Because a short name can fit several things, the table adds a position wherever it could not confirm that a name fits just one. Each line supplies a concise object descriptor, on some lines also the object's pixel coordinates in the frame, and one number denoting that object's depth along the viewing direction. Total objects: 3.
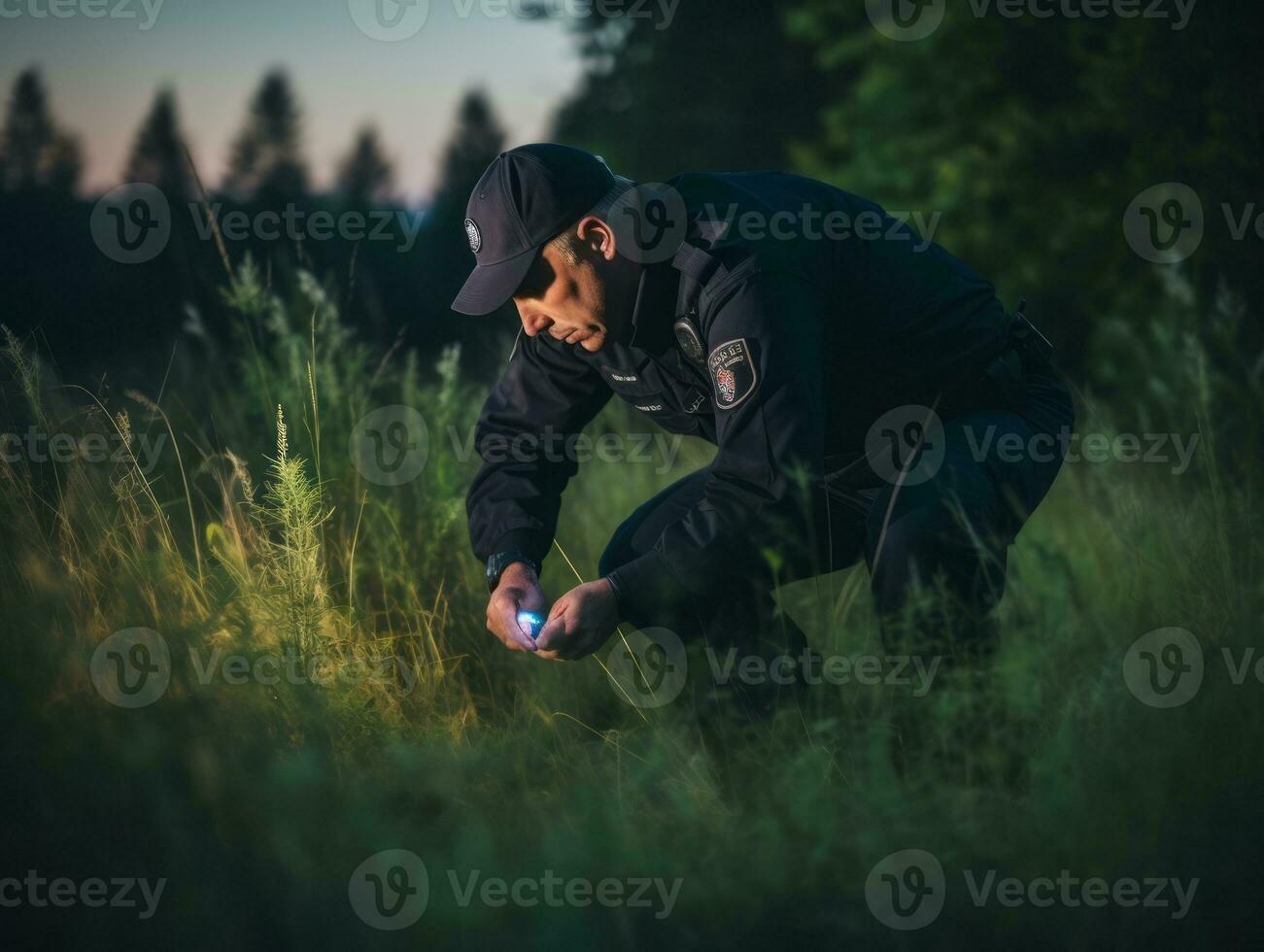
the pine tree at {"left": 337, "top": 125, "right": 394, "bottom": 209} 51.12
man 2.51
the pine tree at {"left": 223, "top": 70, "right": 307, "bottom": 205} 54.34
